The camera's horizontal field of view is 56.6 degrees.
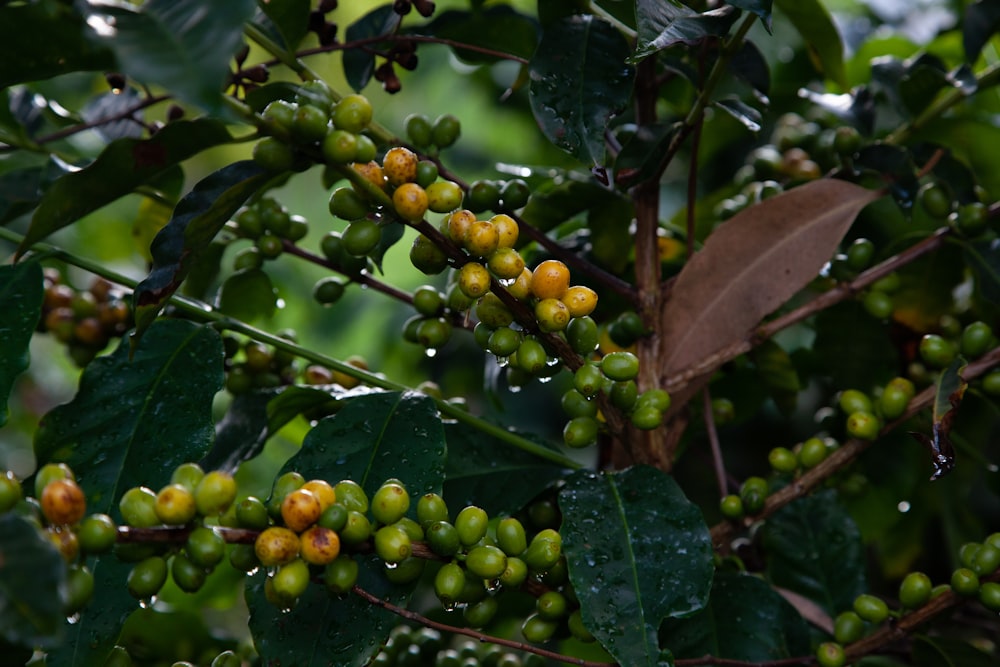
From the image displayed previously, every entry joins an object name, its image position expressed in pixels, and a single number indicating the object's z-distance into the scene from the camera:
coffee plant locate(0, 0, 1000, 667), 0.58
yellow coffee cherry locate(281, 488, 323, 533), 0.53
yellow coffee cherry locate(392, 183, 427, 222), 0.60
